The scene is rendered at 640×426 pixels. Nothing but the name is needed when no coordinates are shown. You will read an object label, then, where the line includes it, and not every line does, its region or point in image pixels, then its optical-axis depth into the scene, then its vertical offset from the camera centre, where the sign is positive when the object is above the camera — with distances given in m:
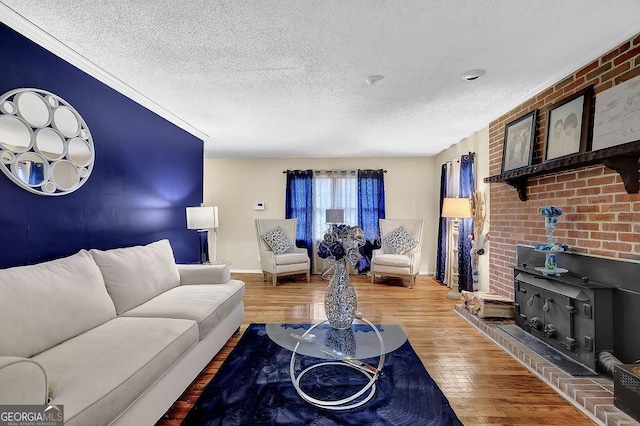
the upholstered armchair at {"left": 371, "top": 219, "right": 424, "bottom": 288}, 4.69 -0.63
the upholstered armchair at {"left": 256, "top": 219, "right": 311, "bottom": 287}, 4.83 -0.66
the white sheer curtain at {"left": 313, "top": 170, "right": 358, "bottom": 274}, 5.75 +0.35
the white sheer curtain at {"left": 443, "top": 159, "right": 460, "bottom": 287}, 4.51 -0.12
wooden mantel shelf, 1.70 +0.37
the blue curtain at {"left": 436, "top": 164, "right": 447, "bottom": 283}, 4.96 -0.46
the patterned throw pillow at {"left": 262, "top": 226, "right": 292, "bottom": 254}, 5.11 -0.48
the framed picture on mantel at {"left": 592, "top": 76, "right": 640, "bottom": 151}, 1.75 +0.66
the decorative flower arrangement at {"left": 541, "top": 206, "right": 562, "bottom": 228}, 2.31 +0.00
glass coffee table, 1.73 -0.82
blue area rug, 1.67 -1.20
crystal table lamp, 3.57 -0.06
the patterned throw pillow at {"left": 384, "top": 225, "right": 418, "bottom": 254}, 5.03 -0.47
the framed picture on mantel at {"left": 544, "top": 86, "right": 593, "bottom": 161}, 2.12 +0.72
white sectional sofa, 1.13 -0.69
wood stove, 1.83 -0.67
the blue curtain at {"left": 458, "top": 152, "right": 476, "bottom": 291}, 3.97 -0.24
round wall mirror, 1.70 +0.47
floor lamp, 3.92 -0.22
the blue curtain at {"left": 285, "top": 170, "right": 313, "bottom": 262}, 5.71 +0.20
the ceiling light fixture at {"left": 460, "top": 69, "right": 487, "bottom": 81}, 2.30 +1.16
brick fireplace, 1.80 -0.01
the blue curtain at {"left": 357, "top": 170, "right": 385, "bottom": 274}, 5.64 +0.24
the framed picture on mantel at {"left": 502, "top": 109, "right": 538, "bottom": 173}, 2.70 +0.74
